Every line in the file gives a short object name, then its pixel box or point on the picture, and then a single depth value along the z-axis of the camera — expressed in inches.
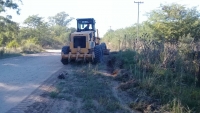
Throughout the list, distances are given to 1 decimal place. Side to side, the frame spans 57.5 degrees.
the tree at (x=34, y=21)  1577.7
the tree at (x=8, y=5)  778.3
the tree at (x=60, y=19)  2736.2
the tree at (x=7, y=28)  826.3
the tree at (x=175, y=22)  719.5
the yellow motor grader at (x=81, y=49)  448.3
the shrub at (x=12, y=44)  991.4
